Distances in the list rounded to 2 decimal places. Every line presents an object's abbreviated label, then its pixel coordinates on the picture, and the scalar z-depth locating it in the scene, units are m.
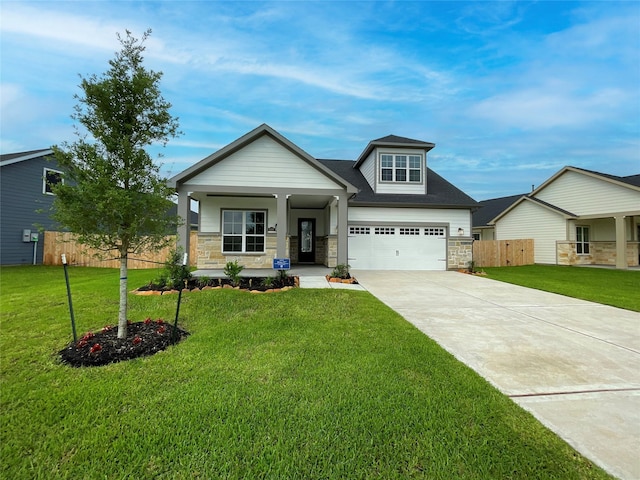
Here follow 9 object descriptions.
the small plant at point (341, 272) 9.83
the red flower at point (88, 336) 4.27
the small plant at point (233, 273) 8.30
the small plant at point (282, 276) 8.85
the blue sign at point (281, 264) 8.87
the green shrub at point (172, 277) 7.72
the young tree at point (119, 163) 4.05
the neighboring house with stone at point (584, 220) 16.23
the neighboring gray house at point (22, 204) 14.25
